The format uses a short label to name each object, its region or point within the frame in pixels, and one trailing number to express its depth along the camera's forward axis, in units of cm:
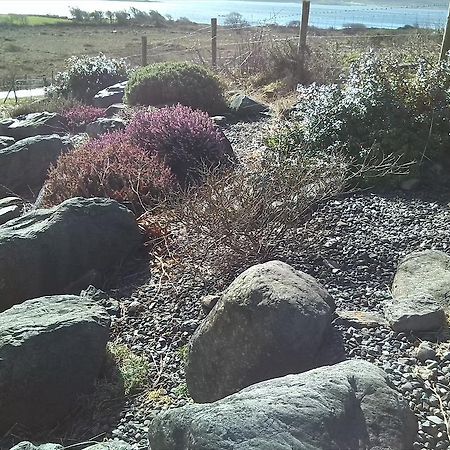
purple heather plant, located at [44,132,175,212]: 637
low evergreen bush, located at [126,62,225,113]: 1130
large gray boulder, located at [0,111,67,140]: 1125
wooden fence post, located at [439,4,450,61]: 841
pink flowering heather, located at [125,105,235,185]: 742
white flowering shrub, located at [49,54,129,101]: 1536
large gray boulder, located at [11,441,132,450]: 284
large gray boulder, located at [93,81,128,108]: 1360
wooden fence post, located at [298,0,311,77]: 1347
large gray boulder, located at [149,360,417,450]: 238
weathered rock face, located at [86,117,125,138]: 954
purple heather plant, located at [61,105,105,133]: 1155
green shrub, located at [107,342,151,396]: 406
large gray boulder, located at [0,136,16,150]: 1014
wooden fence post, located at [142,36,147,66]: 1714
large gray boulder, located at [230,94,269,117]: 1095
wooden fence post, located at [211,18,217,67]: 1611
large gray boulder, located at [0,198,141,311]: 520
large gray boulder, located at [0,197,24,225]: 708
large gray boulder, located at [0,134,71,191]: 884
